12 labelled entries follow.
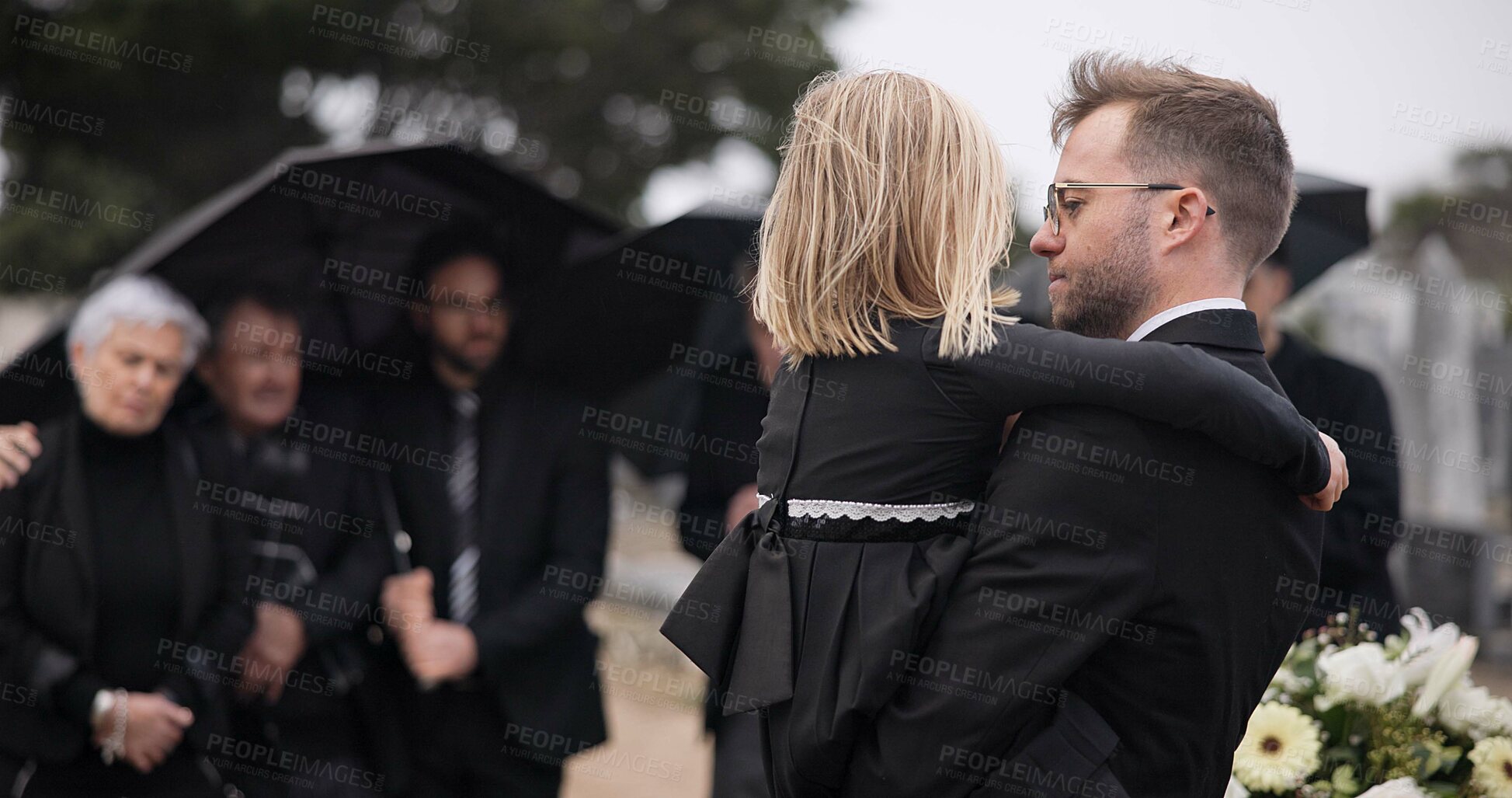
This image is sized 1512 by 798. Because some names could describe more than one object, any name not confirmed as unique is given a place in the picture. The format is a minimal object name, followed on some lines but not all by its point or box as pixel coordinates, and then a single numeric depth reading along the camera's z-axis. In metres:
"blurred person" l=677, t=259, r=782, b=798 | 5.04
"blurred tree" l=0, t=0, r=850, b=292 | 13.69
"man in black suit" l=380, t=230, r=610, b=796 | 5.14
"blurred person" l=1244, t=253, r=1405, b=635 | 4.62
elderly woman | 4.44
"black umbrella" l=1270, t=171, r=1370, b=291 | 5.19
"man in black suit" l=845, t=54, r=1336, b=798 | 2.07
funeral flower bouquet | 2.70
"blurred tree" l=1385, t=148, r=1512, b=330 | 26.11
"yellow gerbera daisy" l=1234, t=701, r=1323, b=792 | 2.72
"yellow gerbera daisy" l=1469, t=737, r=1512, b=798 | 2.63
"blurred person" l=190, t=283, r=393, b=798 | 4.98
